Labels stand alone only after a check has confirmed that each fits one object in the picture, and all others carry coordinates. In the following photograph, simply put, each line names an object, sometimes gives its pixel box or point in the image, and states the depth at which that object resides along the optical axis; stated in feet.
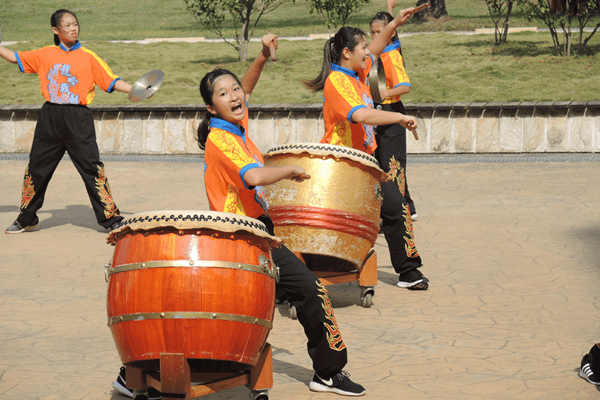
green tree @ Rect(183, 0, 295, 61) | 99.34
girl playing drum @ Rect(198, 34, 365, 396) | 21.60
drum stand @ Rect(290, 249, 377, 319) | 31.30
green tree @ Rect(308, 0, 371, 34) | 107.21
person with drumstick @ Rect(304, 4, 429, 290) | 29.85
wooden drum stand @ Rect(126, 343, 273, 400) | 19.06
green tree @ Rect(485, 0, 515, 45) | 105.71
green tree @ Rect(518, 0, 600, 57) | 92.36
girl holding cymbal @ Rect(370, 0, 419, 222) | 40.04
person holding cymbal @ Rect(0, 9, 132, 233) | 44.45
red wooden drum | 18.94
